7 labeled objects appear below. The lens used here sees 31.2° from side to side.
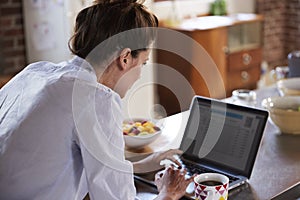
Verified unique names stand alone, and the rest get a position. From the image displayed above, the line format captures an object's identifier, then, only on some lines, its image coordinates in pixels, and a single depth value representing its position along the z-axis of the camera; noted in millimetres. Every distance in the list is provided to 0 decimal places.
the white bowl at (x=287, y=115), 2186
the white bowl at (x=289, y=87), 2586
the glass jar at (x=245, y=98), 2490
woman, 1457
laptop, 1821
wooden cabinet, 4695
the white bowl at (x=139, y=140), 2051
